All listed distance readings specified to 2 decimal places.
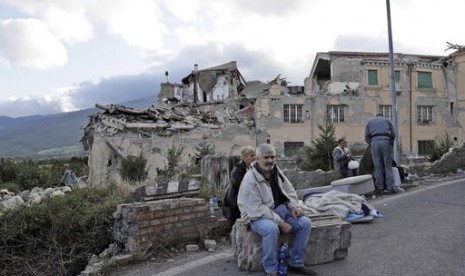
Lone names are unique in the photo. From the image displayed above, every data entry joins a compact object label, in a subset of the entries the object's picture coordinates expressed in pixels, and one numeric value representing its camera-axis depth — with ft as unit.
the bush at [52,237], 20.97
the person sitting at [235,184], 20.39
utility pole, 55.88
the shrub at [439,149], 60.49
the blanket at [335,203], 25.55
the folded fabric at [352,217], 25.92
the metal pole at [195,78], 157.79
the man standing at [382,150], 36.60
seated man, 16.94
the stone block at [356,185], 34.24
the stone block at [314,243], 17.89
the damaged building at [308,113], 105.29
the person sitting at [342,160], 40.45
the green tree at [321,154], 66.85
